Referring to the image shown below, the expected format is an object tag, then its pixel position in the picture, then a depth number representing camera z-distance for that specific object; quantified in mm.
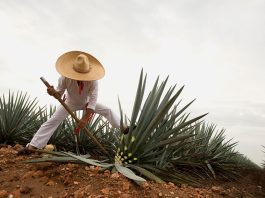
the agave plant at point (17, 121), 5523
